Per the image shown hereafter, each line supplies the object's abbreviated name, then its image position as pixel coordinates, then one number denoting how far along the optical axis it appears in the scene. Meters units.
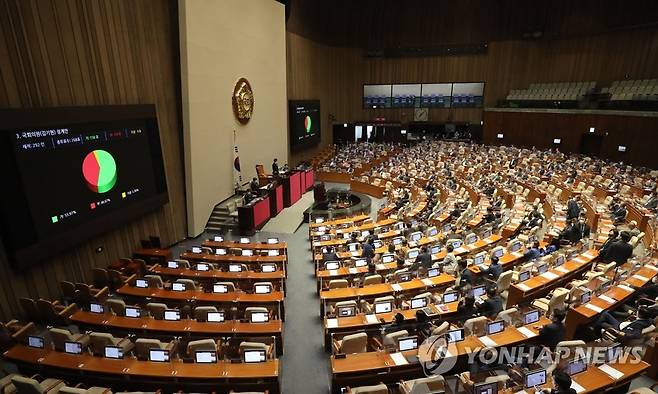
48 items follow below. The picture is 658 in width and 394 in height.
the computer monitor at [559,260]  10.35
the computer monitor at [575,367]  6.10
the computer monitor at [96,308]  8.80
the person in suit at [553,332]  6.96
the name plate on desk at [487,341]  7.05
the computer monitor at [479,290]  8.83
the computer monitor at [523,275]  9.58
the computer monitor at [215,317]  8.19
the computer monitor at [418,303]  8.56
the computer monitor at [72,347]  7.13
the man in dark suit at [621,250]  10.30
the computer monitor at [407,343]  6.94
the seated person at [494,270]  9.77
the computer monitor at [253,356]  6.72
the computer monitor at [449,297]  8.63
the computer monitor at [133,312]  8.48
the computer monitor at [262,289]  9.66
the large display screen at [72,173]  9.17
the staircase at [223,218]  16.86
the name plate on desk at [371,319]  7.96
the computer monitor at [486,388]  5.68
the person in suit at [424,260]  10.53
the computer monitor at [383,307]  8.34
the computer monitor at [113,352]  6.87
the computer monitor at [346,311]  8.32
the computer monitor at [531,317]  7.55
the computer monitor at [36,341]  7.28
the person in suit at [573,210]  14.33
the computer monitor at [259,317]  8.17
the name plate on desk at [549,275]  9.66
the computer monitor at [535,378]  5.83
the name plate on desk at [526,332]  7.19
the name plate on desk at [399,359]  6.66
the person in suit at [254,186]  18.48
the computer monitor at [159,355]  6.82
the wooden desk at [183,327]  7.82
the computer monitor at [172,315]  8.33
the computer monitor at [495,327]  7.37
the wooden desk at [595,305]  7.77
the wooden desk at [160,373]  6.45
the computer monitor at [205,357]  6.70
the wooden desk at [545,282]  9.16
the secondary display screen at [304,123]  26.83
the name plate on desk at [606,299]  8.23
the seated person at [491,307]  8.02
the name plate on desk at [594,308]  7.88
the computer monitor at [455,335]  7.12
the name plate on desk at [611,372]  6.02
